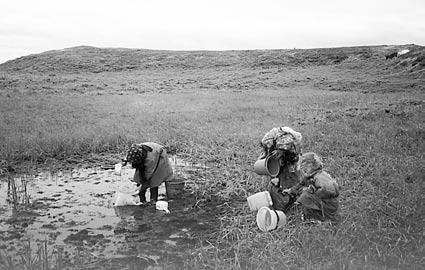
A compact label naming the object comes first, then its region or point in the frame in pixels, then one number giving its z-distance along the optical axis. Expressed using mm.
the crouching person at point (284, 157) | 4352
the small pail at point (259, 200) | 4141
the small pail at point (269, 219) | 3656
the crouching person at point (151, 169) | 5016
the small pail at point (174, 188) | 5301
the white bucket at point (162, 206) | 4691
